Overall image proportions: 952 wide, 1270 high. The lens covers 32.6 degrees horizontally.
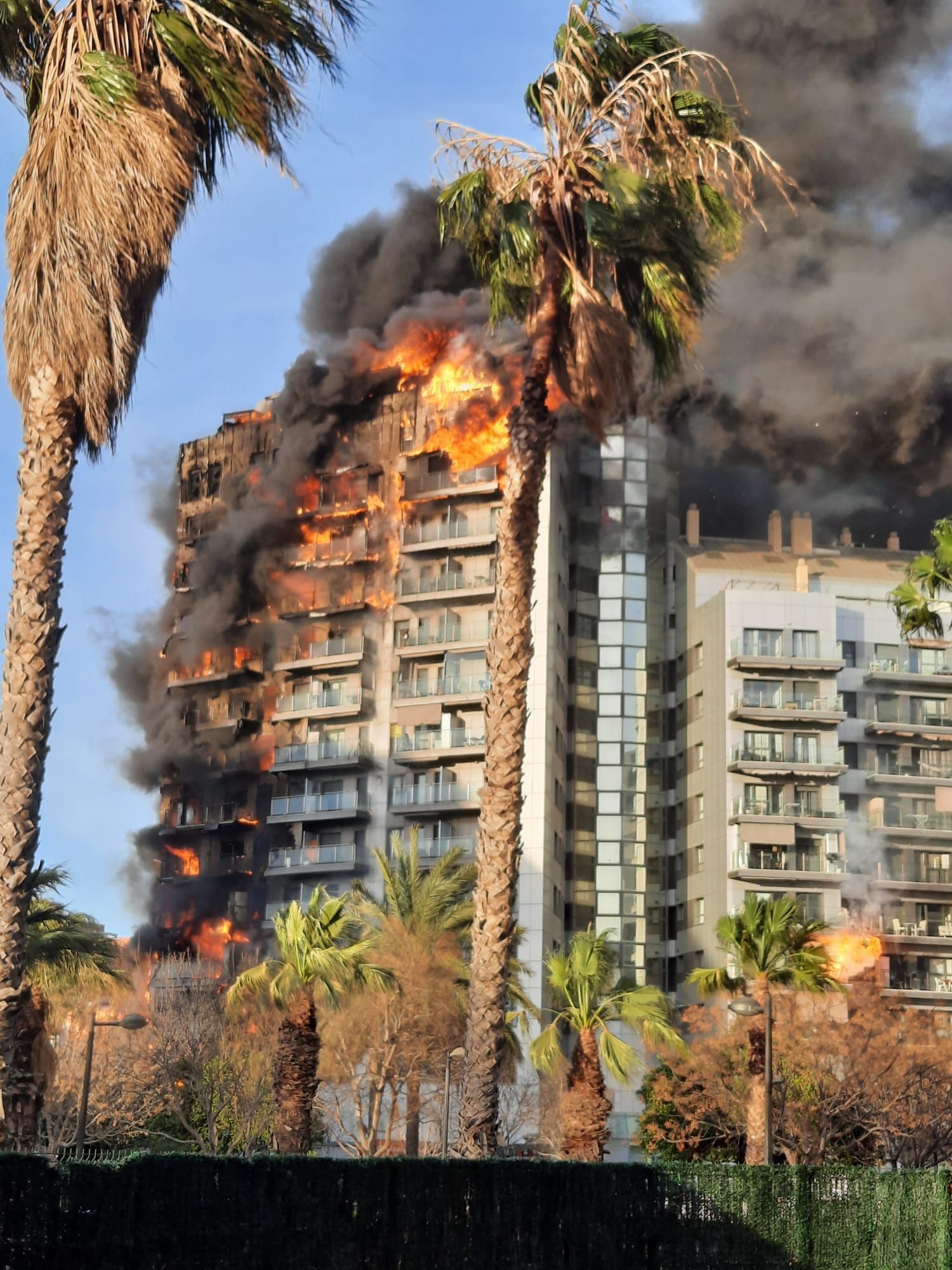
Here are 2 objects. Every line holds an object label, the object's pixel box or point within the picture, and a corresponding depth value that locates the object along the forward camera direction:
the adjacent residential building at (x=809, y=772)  82.75
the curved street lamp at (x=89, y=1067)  32.53
